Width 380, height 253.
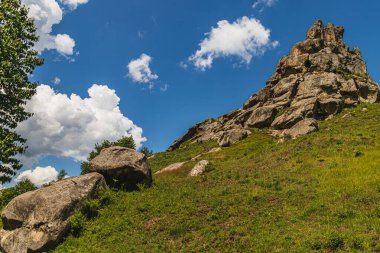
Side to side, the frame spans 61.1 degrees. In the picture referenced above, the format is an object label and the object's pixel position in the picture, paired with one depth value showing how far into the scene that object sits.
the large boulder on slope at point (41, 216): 26.55
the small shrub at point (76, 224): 27.61
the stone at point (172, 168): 55.87
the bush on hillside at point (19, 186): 42.43
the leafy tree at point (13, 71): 26.44
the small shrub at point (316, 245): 18.26
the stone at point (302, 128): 61.29
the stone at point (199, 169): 47.44
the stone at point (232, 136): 75.06
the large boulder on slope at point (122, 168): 36.28
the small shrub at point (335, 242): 17.91
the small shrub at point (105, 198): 31.89
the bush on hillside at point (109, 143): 73.31
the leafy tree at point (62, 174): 142.38
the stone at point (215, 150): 71.60
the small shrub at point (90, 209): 29.84
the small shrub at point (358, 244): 17.45
